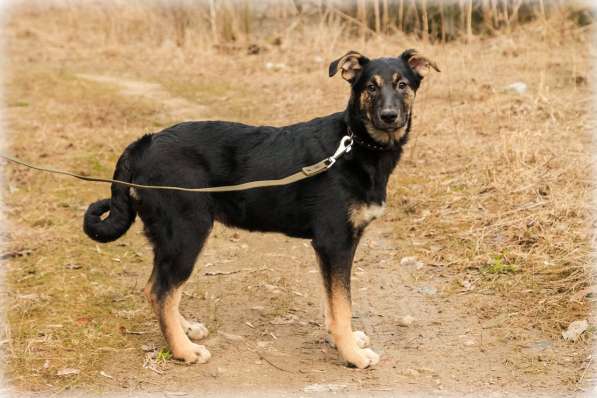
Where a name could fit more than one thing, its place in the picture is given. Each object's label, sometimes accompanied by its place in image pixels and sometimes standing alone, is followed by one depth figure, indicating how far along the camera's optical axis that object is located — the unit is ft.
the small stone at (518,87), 33.37
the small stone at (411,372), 14.26
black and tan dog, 14.65
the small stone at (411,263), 19.70
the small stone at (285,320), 17.00
